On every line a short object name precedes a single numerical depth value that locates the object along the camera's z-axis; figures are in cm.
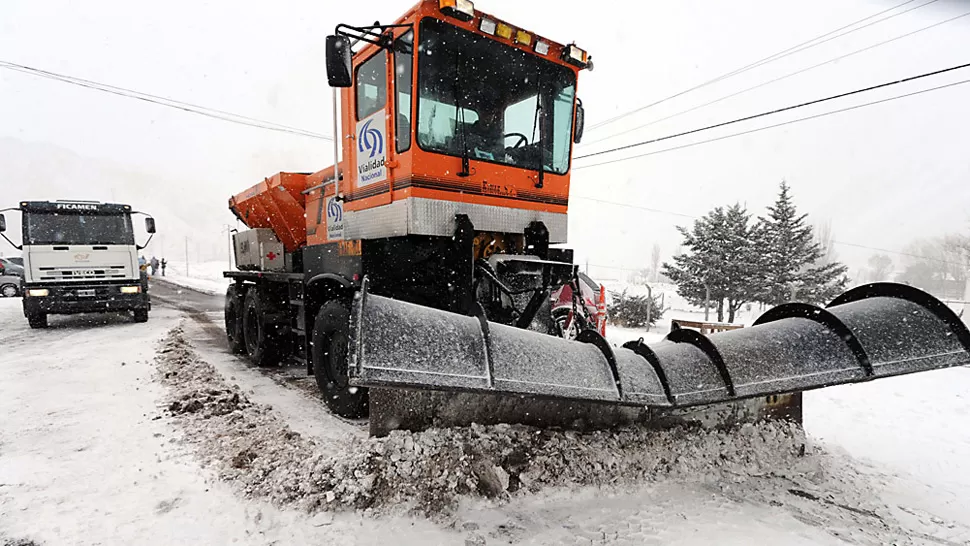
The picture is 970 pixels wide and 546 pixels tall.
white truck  943
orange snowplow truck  197
